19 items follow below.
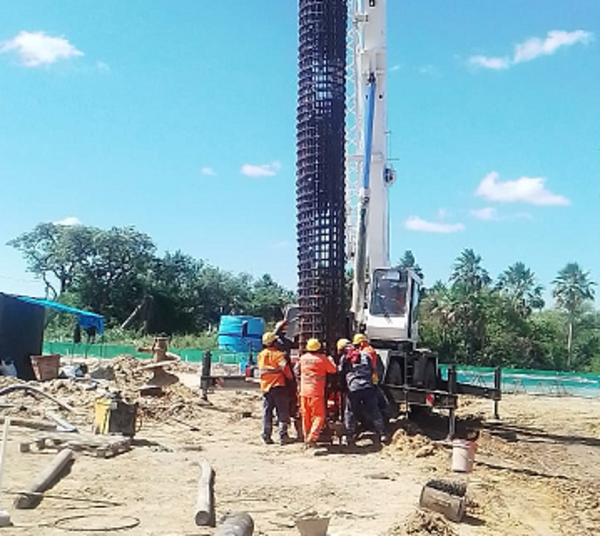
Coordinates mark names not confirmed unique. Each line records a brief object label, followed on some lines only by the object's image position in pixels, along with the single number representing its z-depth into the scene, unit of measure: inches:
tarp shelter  862.5
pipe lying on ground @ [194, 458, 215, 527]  239.6
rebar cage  481.1
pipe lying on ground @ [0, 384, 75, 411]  367.0
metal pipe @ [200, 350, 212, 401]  599.8
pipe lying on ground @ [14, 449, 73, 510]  253.8
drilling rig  481.7
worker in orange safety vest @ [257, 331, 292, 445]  448.8
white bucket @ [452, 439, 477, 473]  365.7
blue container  1321.4
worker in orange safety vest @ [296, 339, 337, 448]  425.4
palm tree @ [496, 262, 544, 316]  2755.4
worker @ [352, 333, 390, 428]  445.1
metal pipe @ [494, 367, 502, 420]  536.7
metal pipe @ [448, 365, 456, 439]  473.4
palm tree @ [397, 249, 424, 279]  2803.6
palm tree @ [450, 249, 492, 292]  2657.5
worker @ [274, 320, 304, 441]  463.2
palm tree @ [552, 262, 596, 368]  2933.1
